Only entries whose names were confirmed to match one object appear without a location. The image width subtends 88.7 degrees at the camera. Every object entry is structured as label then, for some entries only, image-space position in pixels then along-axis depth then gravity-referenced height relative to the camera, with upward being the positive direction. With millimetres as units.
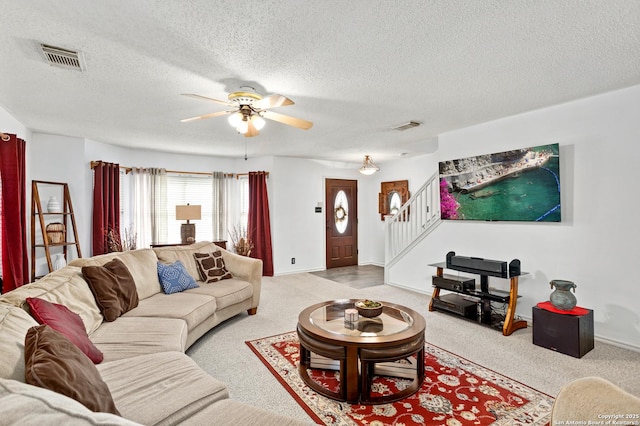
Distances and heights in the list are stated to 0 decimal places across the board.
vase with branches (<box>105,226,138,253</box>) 5258 -450
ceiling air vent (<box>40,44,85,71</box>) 2252 +1131
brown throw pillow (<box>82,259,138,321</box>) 2670 -637
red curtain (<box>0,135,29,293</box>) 3324 +31
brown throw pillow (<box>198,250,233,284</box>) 4023 -687
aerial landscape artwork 3658 +285
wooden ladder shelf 4344 -98
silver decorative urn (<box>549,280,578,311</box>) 3102 -846
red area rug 2090 -1337
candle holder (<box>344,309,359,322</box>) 2670 -862
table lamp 5855 -95
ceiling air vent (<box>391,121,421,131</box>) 4250 +1126
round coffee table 2262 -965
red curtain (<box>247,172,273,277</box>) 6570 -186
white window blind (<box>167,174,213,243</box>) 6376 +277
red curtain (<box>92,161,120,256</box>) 5148 +140
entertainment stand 3605 -980
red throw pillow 1794 -619
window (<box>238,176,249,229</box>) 6963 +257
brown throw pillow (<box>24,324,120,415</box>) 1116 -568
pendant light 6281 +812
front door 7500 -261
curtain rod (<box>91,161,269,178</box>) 5137 +800
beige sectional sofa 786 -863
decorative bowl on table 2748 -832
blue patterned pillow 3535 -724
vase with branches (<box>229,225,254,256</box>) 6324 -583
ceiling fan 2777 +885
